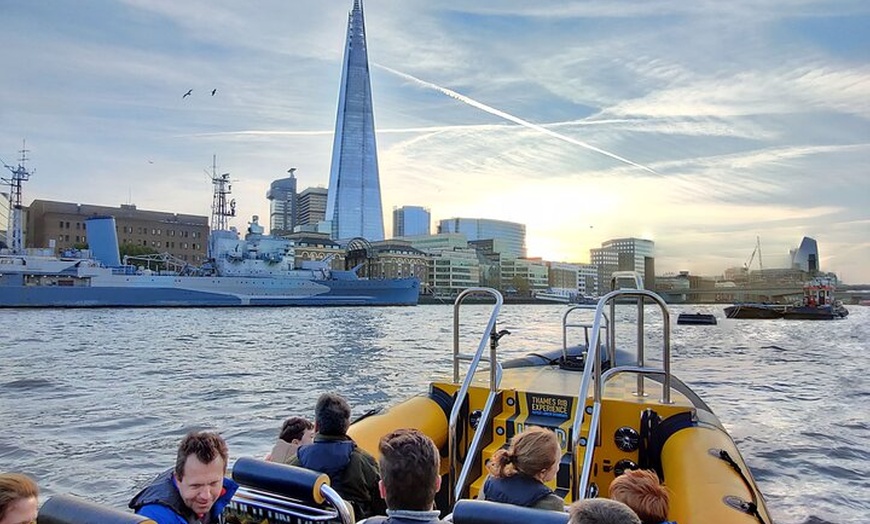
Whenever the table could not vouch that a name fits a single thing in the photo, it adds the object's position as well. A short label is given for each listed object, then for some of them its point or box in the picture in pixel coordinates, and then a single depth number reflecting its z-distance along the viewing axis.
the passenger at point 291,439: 4.15
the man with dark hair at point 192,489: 2.45
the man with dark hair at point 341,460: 3.49
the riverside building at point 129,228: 100.71
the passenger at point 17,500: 2.10
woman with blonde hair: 3.00
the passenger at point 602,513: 1.81
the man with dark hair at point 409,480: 2.33
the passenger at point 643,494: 2.49
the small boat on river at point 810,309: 67.75
